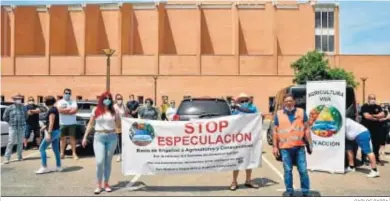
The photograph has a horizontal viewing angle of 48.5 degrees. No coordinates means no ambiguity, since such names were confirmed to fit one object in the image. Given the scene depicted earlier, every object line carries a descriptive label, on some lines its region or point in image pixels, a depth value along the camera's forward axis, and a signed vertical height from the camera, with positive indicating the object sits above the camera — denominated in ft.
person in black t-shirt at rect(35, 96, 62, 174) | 33.12 -3.01
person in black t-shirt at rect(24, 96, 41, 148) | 45.93 -2.60
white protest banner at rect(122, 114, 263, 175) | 27.37 -3.05
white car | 43.67 -3.64
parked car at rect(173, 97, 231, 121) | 38.19 -0.99
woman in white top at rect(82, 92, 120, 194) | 26.50 -2.35
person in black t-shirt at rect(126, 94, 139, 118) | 48.34 -1.03
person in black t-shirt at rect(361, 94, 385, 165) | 38.63 -1.94
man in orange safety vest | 24.08 -2.33
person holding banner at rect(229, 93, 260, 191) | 27.07 -0.85
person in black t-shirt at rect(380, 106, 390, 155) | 39.38 -2.85
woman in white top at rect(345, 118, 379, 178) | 32.60 -3.24
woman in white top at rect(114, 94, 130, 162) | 40.15 -0.96
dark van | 39.11 +0.02
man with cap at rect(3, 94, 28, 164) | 38.27 -2.24
